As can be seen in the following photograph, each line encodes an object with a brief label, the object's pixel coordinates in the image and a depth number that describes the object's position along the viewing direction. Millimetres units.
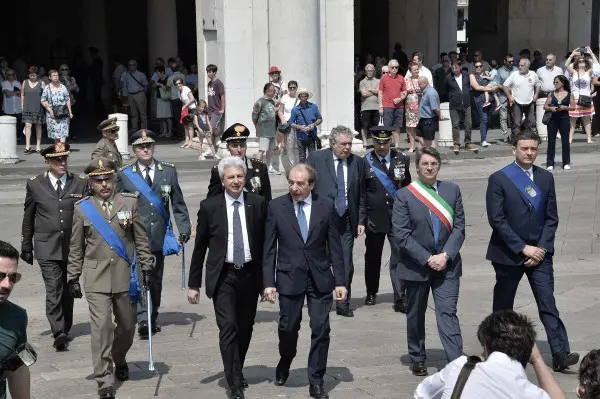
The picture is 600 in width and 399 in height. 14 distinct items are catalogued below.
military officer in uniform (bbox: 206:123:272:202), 10553
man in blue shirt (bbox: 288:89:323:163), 18094
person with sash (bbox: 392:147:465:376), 8828
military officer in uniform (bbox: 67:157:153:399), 8867
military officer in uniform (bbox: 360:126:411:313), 11406
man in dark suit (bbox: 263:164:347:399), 8625
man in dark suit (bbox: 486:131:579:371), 9102
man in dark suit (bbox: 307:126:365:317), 11328
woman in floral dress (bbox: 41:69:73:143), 22172
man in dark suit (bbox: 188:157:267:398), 8625
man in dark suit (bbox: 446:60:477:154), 22375
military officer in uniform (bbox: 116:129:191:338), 10477
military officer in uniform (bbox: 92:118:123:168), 11602
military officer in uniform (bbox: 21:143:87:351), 10281
